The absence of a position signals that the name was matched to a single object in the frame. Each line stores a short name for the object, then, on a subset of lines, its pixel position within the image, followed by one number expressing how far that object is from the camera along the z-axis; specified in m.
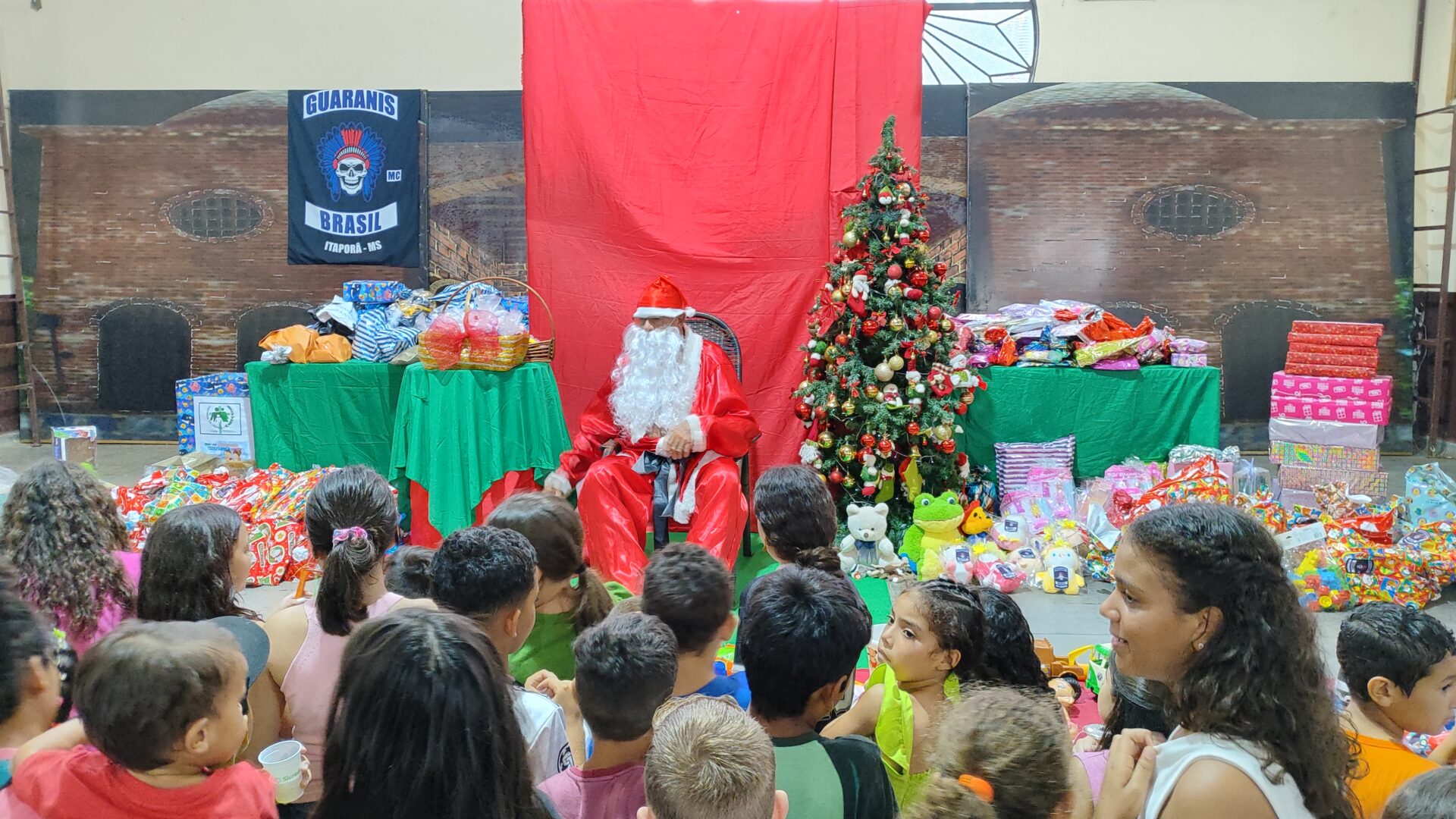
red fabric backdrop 5.80
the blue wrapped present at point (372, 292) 6.38
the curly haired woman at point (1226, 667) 1.28
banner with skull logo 7.82
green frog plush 5.14
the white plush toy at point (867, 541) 5.06
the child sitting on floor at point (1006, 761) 1.30
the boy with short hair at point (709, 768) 1.31
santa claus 4.72
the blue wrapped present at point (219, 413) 6.34
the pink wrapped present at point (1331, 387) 5.89
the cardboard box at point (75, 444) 6.47
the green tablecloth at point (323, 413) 5.69
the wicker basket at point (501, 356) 5.06
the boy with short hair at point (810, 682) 1.60
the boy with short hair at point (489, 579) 2.00
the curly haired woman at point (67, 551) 2.27
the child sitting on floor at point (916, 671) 1.92
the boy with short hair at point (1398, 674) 2.06
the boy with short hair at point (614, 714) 1.59
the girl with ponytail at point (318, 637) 2.03
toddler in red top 1.37
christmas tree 5.33
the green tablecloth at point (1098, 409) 5.85
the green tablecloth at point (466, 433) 5.06
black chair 5.79
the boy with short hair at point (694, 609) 2.08
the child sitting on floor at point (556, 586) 2.46
